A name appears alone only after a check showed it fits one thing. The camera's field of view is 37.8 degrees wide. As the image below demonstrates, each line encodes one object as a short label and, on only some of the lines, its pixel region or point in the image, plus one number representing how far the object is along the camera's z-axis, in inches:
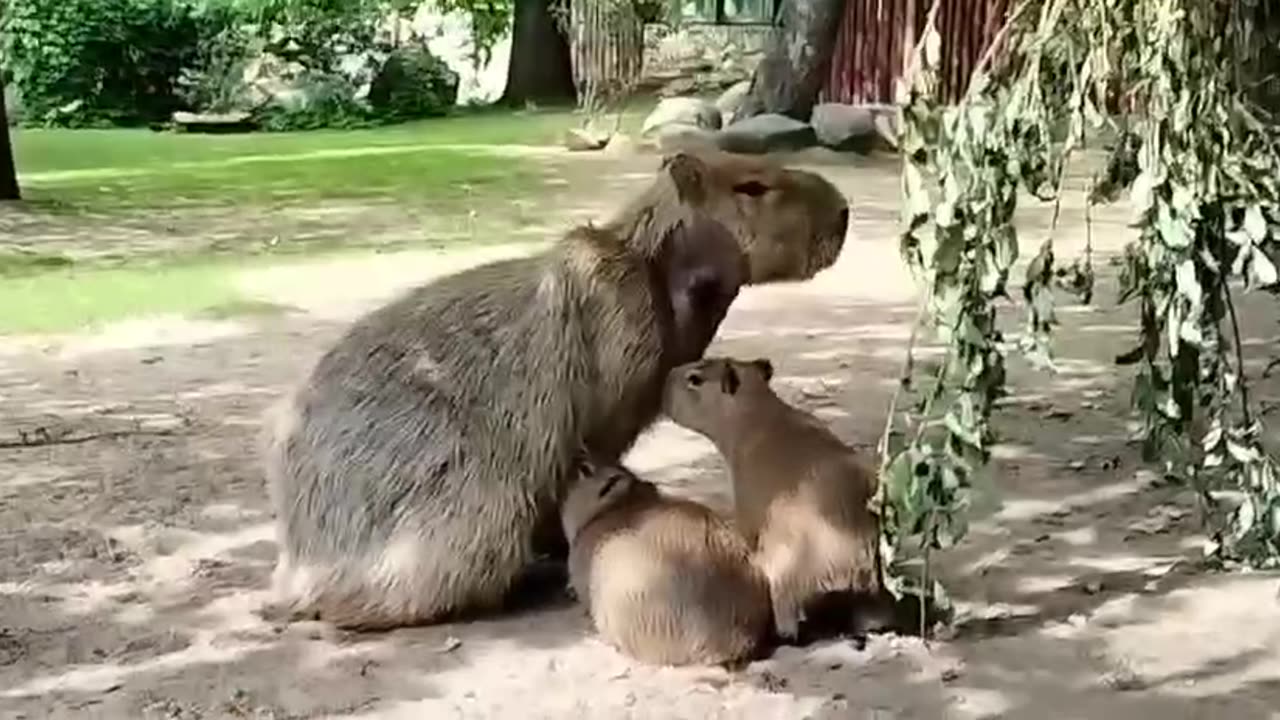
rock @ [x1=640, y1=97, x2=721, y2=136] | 634.2
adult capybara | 149.6
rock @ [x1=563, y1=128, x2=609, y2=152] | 640.6
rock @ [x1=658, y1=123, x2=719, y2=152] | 586.1
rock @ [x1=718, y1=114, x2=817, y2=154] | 576.4
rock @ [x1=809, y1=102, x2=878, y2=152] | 585.3
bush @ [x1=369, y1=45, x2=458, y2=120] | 870.4
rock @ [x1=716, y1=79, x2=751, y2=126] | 632.4
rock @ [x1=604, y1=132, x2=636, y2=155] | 620.7
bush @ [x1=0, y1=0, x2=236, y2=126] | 869.2
